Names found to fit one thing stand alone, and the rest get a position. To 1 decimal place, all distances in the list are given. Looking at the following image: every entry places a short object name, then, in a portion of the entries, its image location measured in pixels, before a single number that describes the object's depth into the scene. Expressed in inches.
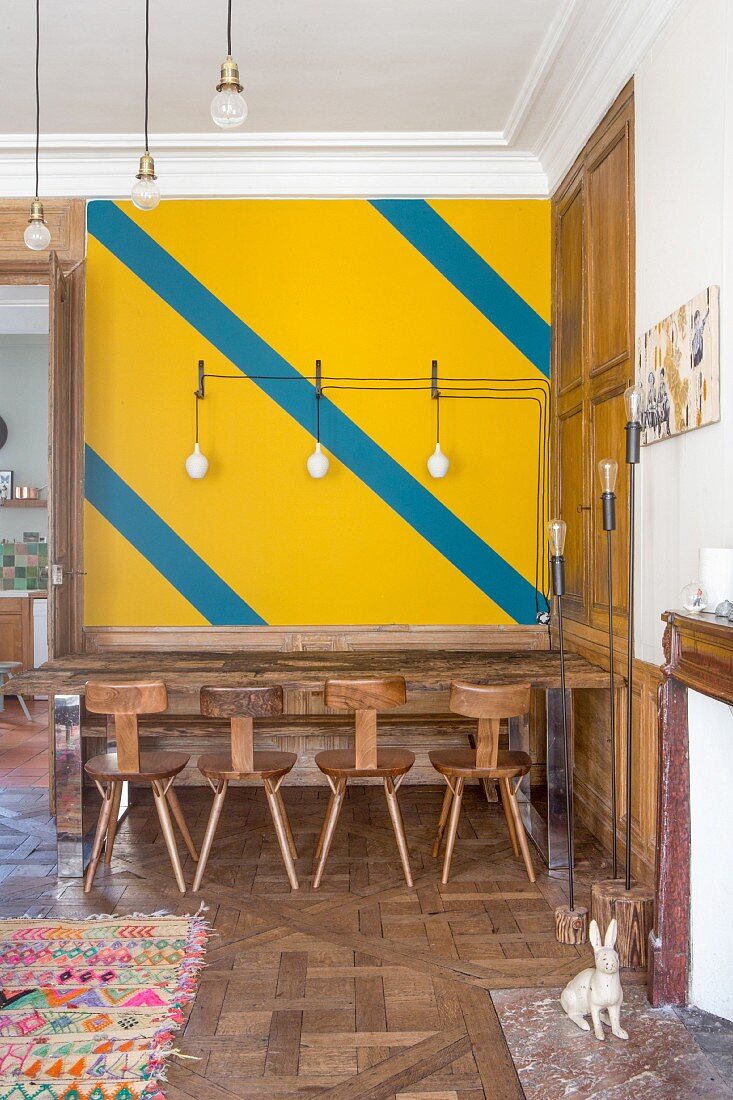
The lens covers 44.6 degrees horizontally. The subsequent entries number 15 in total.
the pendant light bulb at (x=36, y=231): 117.2
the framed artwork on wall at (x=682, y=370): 101.3
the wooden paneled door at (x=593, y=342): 136.5
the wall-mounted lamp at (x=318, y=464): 177.2
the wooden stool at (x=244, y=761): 125.3
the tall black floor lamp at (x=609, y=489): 109.0
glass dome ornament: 91.7
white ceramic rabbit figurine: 88.3
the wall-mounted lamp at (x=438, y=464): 176.9
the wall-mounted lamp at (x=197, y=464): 176.6
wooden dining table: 132.9
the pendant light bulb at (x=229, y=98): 92.6
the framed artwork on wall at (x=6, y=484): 314.7
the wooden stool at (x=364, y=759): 126.4
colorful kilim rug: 84.0
